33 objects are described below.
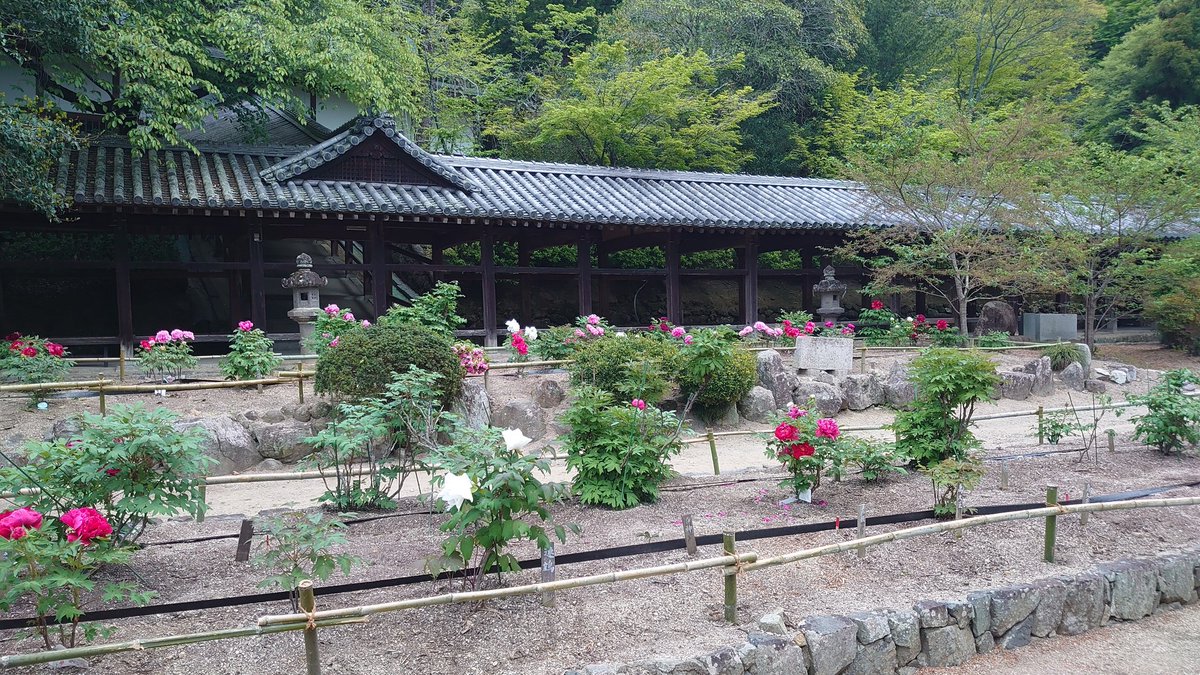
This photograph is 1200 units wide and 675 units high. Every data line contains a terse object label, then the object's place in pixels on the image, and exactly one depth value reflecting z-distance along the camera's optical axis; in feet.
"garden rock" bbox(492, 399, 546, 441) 30.12
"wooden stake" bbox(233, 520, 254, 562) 14.96
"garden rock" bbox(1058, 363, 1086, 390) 43.09
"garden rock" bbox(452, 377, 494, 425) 28.25
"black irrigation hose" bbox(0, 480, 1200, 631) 11.91
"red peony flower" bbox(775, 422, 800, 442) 17.80
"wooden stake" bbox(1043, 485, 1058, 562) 16.02
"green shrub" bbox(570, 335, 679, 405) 28.89
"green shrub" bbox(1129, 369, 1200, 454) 22.97
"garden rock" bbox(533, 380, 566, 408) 32.04
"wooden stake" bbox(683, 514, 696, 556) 14.32
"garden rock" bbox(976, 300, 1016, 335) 58.03
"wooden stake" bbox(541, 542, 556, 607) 13.06
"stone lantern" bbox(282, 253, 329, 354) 35.37
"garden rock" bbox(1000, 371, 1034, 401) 40.04
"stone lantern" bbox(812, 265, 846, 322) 48.96
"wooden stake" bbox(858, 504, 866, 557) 15.65
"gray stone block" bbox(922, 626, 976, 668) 13.74
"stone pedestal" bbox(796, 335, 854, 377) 38.63
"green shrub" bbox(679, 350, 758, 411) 31.25
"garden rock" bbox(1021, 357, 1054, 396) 40.91
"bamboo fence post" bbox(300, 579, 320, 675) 10.77
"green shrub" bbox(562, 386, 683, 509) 18.53
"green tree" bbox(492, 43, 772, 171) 60.13
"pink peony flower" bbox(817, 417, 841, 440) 18.16
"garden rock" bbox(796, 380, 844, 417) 35.29
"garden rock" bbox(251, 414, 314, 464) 26.48
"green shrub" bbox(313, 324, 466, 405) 24.84
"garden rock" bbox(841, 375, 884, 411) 36.83
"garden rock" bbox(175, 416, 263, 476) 25.49
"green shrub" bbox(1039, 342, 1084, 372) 44.19
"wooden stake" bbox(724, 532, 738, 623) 12.94
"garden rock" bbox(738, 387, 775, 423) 33.86
